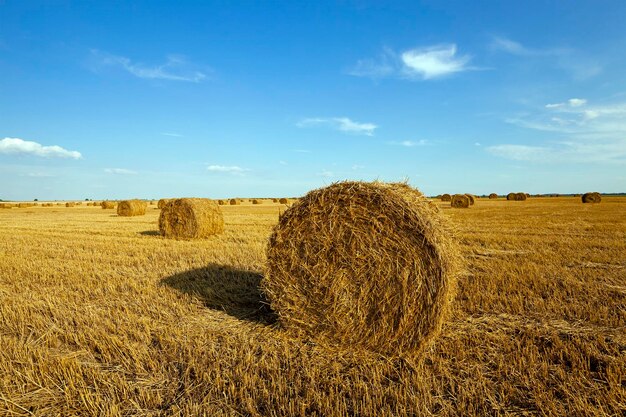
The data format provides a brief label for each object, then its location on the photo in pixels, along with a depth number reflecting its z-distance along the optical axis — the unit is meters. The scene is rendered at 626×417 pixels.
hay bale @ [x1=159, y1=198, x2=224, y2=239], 13.77
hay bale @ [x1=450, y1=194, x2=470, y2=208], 32.22
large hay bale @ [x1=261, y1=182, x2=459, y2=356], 4.32
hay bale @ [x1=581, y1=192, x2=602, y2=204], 37.78
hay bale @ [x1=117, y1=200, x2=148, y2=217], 27.88
